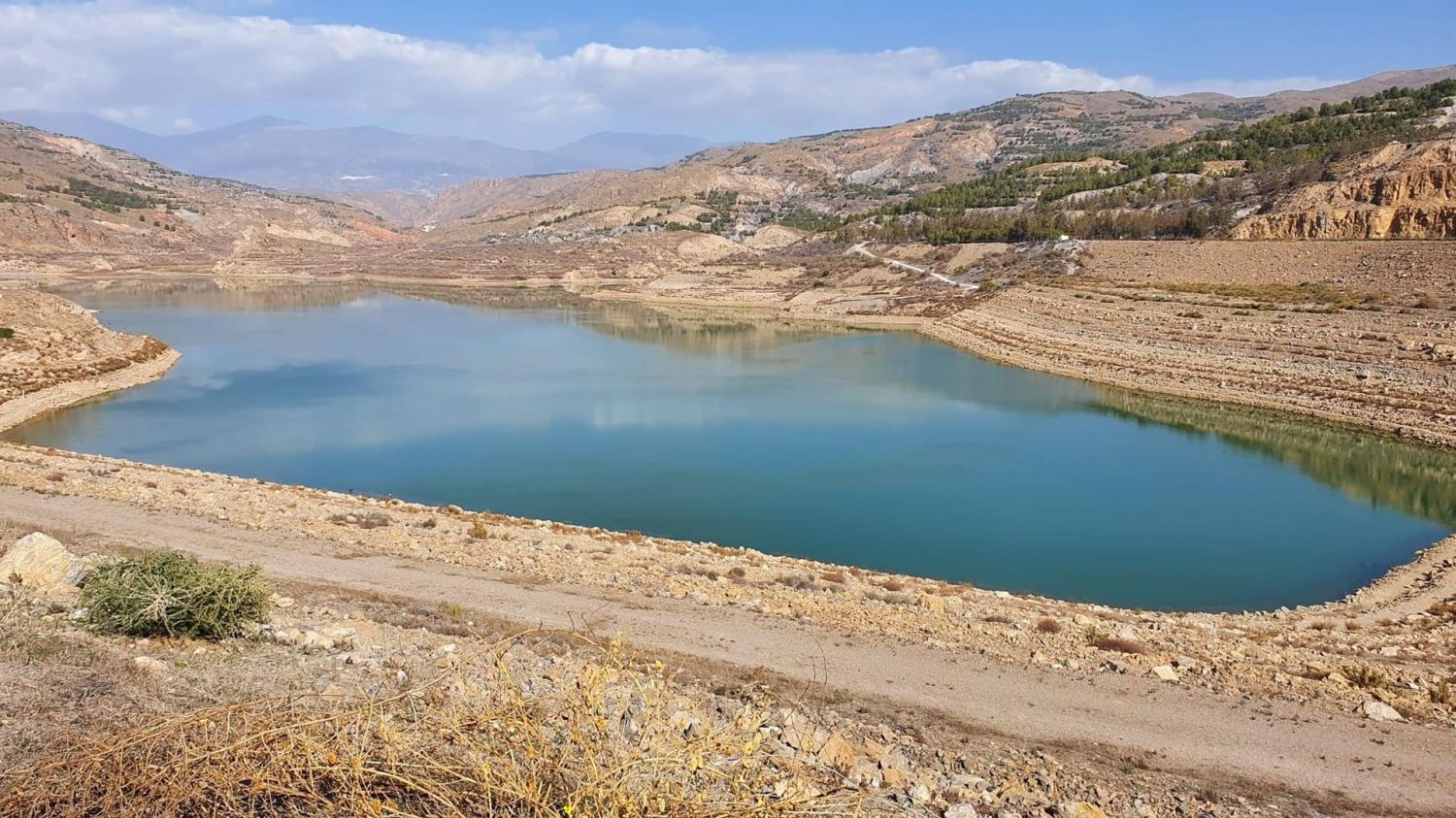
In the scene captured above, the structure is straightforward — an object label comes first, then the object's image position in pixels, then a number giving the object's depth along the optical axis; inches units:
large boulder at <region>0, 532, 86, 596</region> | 345.4
